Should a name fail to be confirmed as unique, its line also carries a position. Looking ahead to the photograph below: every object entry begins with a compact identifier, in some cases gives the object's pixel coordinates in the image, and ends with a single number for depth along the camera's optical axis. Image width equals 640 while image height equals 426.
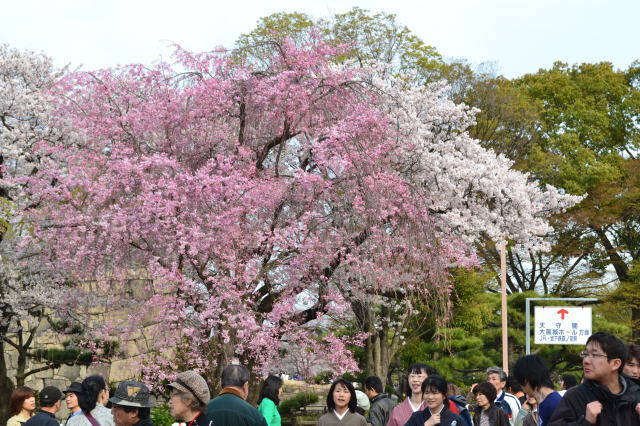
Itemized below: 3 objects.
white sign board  26.64
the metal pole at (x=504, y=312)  21.45
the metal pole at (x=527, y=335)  24.93
